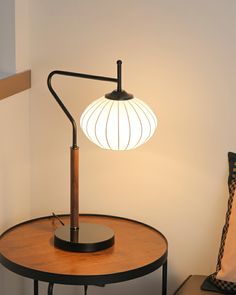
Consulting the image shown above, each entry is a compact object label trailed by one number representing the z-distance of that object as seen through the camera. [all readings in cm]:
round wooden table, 208
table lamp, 218
